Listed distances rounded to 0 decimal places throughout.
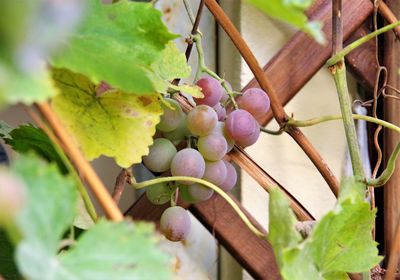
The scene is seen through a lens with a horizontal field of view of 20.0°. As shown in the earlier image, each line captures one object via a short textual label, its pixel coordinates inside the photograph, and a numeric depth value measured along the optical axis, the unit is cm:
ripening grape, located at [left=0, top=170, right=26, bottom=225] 28
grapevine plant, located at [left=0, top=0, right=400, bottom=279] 30
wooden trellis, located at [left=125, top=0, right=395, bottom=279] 79
